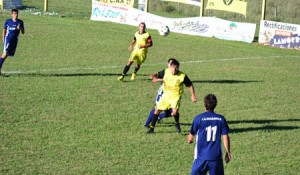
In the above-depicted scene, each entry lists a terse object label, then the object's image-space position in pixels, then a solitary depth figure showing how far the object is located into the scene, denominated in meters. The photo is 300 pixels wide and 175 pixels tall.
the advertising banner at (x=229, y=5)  36.44
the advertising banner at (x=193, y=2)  38.38
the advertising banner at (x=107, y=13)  39.88
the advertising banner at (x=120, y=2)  39.19
